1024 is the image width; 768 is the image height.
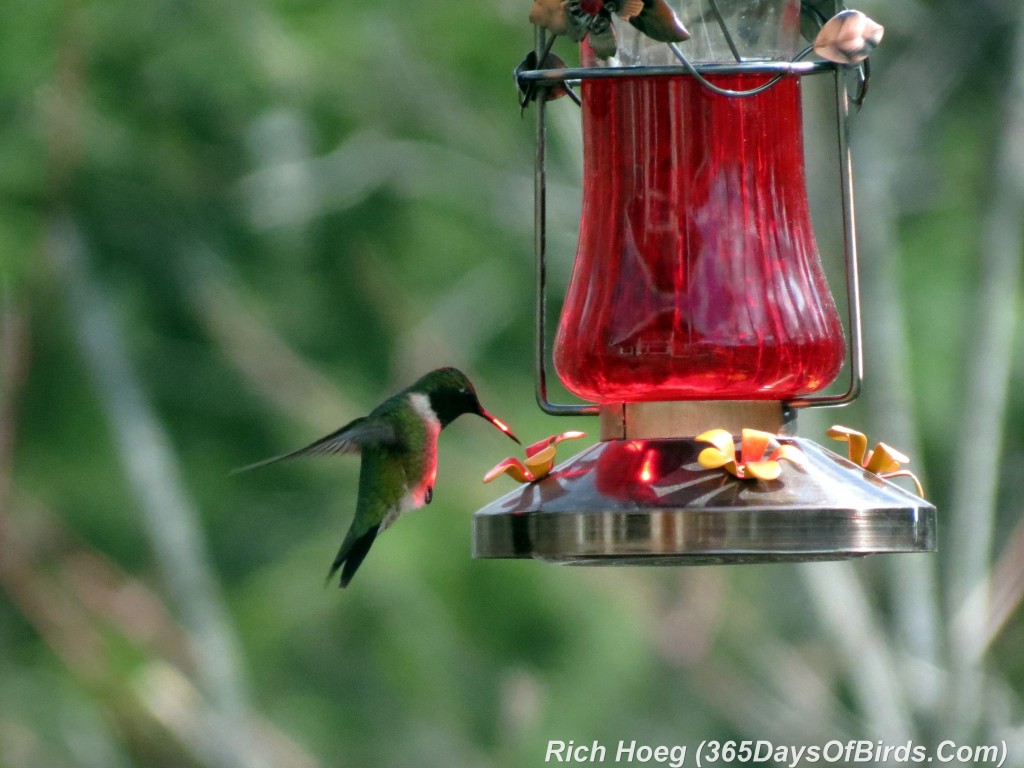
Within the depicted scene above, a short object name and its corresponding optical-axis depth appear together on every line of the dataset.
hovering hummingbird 7.10
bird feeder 4.98
